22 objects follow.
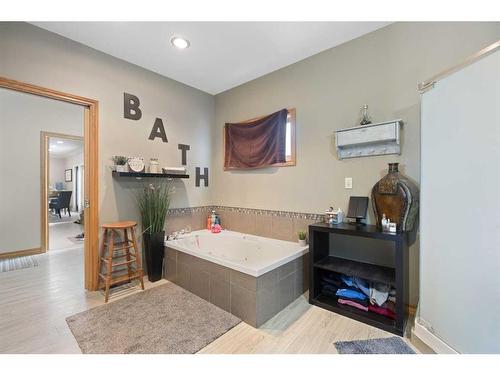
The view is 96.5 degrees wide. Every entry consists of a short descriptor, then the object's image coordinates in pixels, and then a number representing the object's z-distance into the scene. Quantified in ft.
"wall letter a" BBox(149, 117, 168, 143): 9.39
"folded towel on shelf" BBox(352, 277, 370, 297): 6.52
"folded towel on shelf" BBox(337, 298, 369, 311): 6.35
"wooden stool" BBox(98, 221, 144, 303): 7.33
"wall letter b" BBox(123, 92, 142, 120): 8.59
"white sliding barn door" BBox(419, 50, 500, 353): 3.84
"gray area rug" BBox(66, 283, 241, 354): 5.09
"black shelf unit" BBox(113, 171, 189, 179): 8.01
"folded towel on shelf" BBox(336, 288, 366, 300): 6.56
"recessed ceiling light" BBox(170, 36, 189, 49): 7.33
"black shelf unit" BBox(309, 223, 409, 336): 5.49
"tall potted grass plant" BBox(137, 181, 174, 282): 8.58
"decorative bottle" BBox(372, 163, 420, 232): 5.93
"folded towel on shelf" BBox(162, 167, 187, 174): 9.29
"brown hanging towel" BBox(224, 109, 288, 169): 9.05
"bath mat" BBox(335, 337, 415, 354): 4.93
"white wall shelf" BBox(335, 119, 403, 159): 6.36
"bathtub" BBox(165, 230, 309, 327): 6.07
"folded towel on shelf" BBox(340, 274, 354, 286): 6.88
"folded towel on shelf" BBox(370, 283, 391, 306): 6.15
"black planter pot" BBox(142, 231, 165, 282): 8.56
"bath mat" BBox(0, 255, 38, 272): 9.84
